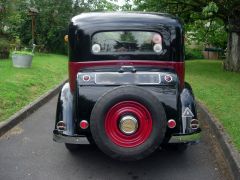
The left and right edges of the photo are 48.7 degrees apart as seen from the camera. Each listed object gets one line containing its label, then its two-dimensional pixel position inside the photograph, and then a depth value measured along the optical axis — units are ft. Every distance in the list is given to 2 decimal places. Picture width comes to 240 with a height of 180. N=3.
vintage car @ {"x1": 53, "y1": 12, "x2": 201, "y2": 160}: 10.20
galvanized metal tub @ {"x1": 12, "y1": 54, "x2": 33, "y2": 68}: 29.76
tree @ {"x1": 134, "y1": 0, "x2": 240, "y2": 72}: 33.16
